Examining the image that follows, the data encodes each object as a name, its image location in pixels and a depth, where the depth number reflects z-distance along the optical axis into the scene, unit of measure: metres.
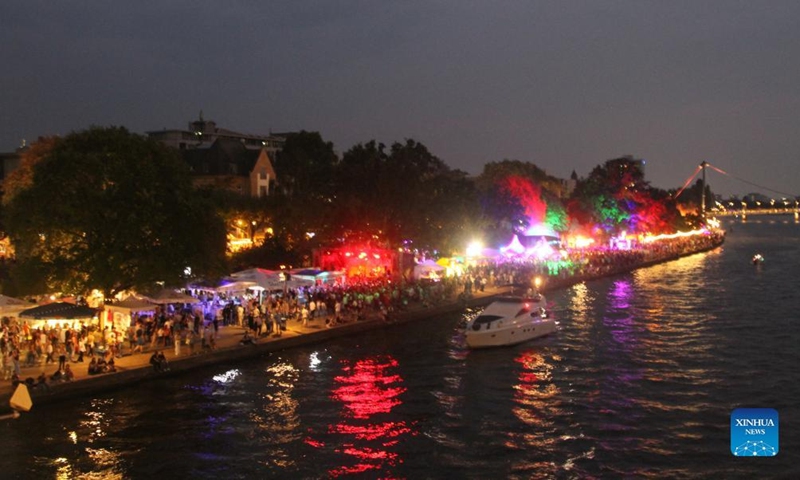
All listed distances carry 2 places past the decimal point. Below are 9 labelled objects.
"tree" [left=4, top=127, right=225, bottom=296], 32.53
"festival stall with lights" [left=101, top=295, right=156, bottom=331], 33.09
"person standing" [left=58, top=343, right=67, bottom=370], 26.94
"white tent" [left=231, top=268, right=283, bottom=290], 41.72
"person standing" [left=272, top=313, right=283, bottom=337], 36.96
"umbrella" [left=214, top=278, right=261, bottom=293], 40.50
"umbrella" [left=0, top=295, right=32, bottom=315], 32.56
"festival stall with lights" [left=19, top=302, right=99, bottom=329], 30.53
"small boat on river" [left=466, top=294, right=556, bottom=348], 38.00
